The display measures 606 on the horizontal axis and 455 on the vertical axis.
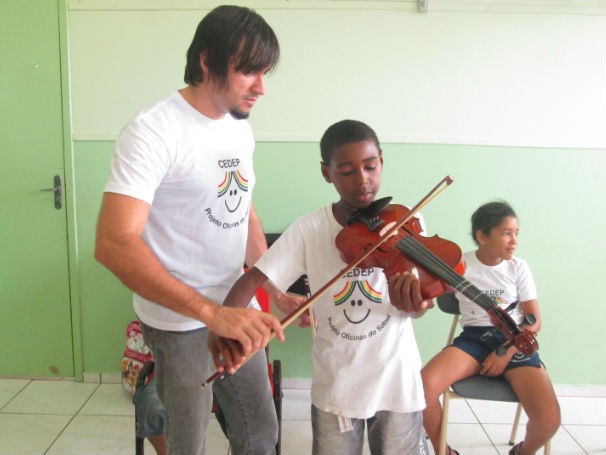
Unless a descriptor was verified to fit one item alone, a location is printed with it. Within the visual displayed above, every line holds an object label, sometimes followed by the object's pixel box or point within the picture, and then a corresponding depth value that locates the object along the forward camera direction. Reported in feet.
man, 3.60
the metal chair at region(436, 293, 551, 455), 6.07
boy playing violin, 3.99
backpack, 8.29
